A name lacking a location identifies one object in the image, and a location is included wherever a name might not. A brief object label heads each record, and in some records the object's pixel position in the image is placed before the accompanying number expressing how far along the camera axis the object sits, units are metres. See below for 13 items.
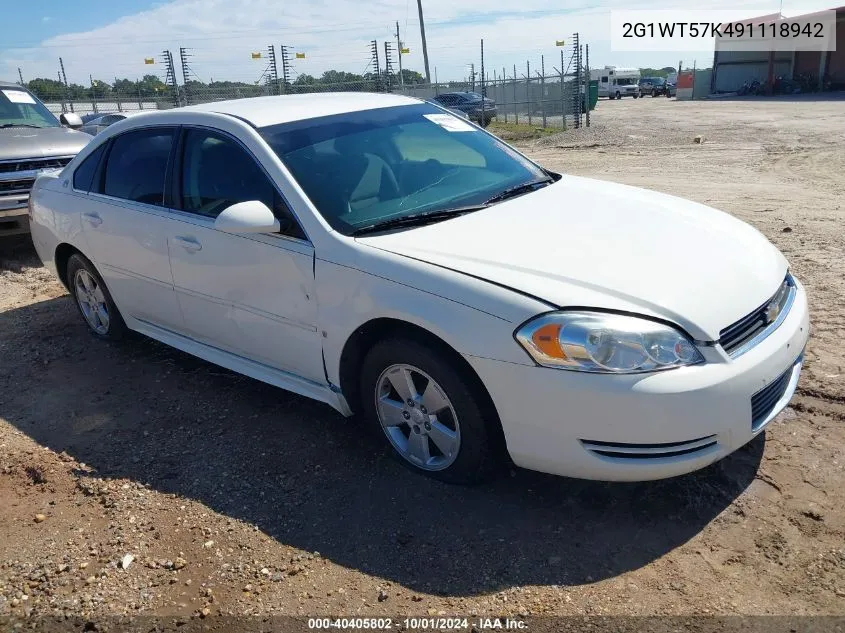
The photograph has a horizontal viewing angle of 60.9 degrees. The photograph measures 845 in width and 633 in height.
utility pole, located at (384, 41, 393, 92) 26.47
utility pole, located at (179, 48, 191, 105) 24.57
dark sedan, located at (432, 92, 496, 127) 27.50
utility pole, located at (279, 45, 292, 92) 26.19
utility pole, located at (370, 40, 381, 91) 26.38
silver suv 8.02
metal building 41.19
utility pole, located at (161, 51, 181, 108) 24.23
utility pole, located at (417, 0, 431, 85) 30.23
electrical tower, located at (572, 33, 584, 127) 22.09
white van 54.78
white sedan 2.71
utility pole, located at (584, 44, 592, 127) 21.05
